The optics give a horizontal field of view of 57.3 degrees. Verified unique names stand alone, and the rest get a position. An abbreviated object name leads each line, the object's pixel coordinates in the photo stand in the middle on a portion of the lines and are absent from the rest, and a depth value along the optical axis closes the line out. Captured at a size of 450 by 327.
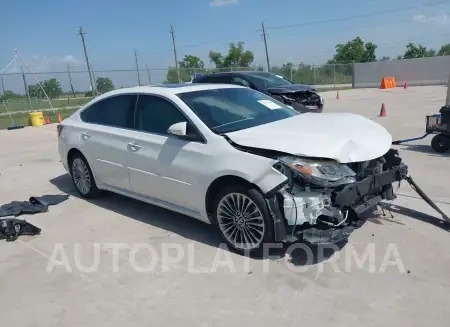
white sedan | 3.63
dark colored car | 11.77
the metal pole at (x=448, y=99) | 8.53
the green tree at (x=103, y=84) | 26.57
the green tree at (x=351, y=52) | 61.84
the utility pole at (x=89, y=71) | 24.59
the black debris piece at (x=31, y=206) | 5.57
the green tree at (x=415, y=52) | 65.06
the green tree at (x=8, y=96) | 22.28
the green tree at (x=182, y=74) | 29.92
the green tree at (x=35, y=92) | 24.47
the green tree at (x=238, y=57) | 60.91
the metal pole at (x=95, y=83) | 24.73
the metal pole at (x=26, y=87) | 20.95
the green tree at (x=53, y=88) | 27.05
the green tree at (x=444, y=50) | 67.99
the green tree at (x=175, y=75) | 29.83
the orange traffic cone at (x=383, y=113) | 13.21
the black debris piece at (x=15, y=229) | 4.80
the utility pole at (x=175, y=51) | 29.66
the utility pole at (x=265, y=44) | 48.23
